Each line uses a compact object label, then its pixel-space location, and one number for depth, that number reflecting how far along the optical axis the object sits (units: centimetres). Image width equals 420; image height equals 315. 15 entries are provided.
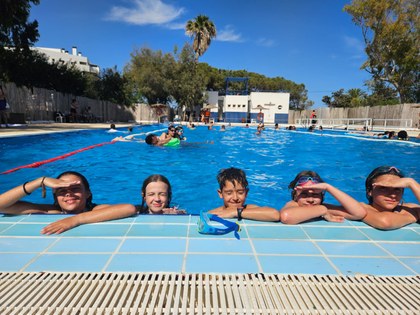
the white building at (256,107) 3809
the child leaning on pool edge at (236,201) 255
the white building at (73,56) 5023
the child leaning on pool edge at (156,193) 289
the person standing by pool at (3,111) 1201
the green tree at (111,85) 2853
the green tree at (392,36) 2458
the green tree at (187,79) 3331
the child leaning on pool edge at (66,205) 237
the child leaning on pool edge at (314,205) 249
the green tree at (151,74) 3366
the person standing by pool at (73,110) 2020
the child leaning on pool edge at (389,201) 240
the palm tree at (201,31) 3216
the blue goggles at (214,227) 221
